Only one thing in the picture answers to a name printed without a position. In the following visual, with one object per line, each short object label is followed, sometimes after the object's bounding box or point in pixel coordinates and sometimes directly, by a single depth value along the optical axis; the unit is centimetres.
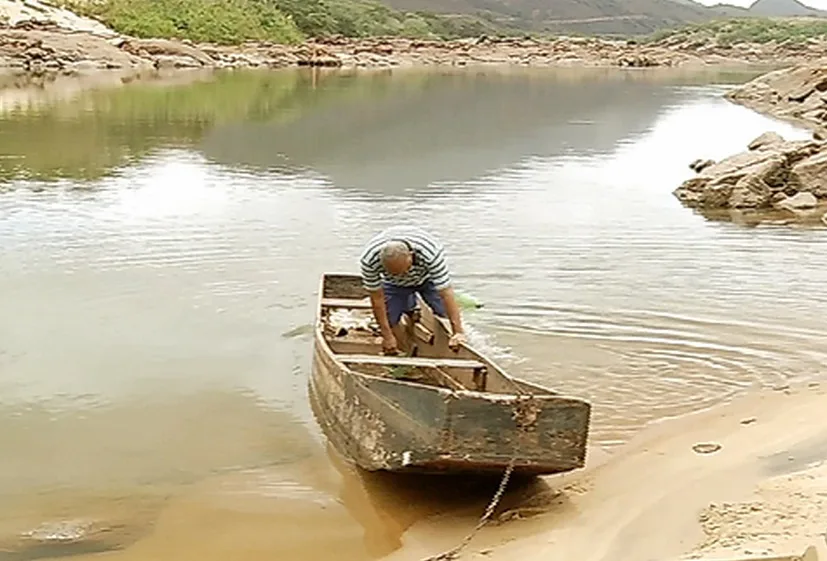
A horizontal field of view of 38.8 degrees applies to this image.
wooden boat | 672
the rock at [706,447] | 812
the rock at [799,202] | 1911
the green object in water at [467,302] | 1234
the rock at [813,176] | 2005
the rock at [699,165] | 2399
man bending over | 792
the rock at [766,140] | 2419
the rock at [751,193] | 1950
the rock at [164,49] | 5769
